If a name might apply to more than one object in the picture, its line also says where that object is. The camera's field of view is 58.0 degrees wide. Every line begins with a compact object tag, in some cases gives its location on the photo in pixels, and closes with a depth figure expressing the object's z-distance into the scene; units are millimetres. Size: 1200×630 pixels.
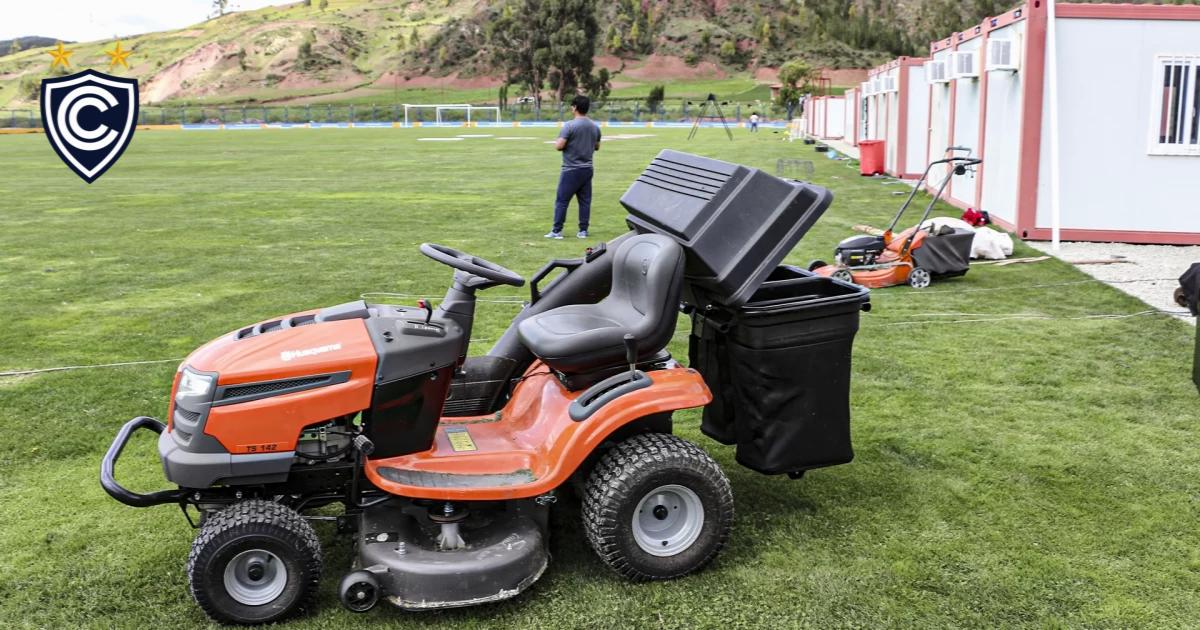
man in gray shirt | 13328
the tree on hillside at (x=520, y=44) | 98125
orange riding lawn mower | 3691
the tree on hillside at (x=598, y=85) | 93819
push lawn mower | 9748
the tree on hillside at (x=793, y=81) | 76375
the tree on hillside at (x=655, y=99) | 78012
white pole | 11922
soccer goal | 74456
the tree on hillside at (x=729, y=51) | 127875
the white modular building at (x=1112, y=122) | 12180
